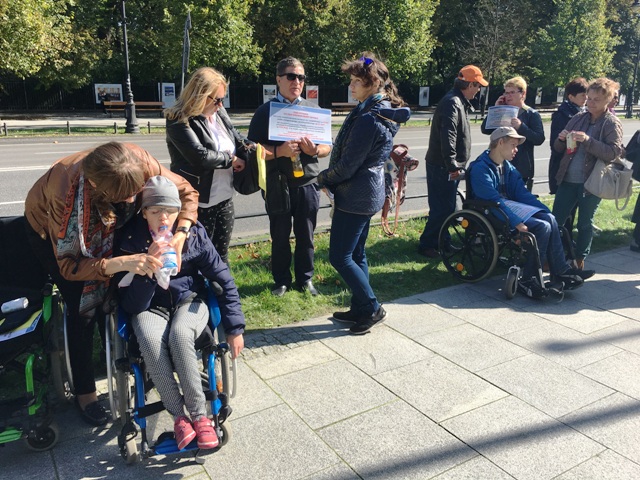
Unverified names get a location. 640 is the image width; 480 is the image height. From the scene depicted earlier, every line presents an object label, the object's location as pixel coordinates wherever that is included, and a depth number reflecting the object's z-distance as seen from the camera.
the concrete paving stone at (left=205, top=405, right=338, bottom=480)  2.77
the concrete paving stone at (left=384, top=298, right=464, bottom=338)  4.45
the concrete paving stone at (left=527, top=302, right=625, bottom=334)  4.54
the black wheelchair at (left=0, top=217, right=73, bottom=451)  2.83
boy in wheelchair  5.04
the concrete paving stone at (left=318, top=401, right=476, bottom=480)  2.80
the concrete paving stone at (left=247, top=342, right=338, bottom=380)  3.79
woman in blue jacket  3.99
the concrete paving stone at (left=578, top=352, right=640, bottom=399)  3.58
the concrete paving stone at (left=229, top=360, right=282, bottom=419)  3.32
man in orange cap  5.73
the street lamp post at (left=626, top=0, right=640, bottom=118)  36.60
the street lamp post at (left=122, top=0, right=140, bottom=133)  20.94
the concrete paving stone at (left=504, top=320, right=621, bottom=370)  3.96
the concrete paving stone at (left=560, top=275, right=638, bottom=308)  5.08
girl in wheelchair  2.77
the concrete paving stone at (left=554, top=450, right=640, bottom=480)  2.73
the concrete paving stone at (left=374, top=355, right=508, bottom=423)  3.35
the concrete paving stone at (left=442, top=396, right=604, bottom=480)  2.82
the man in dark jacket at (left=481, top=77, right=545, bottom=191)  6.36
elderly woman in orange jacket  2.75
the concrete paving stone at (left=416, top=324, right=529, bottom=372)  3.92
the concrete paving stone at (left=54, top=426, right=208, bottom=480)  2.76
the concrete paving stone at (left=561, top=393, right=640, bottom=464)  2.97
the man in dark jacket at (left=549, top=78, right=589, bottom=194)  6.34
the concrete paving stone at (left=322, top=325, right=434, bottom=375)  3.89
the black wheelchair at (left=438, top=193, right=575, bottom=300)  5.00
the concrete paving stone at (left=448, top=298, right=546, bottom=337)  4.48
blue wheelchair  2.74
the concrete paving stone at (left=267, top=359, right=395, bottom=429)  3.29
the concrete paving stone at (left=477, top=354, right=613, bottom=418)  3.38
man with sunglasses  4.57
